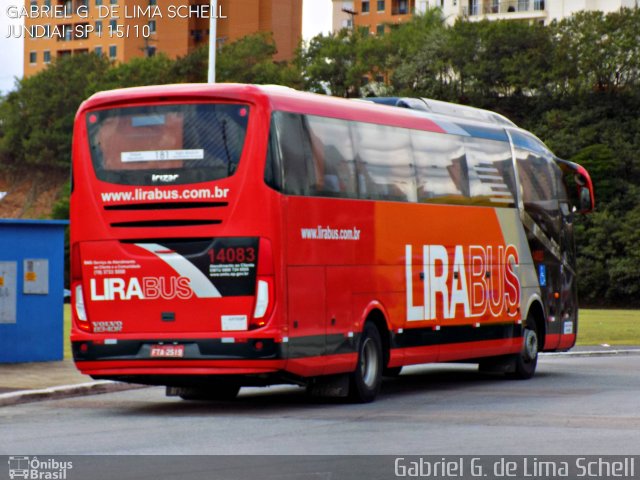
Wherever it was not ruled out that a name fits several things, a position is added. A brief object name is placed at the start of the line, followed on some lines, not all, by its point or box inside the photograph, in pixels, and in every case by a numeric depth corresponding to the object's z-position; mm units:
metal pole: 34969
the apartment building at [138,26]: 131375
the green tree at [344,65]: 104750
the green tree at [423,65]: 99062
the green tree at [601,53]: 94250
